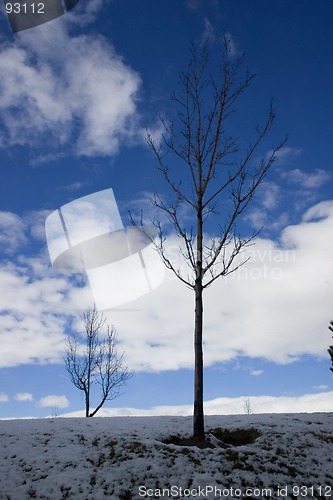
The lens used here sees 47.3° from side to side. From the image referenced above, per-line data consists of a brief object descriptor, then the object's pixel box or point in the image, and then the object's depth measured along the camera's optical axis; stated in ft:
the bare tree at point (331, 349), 52.12
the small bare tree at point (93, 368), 89.20
